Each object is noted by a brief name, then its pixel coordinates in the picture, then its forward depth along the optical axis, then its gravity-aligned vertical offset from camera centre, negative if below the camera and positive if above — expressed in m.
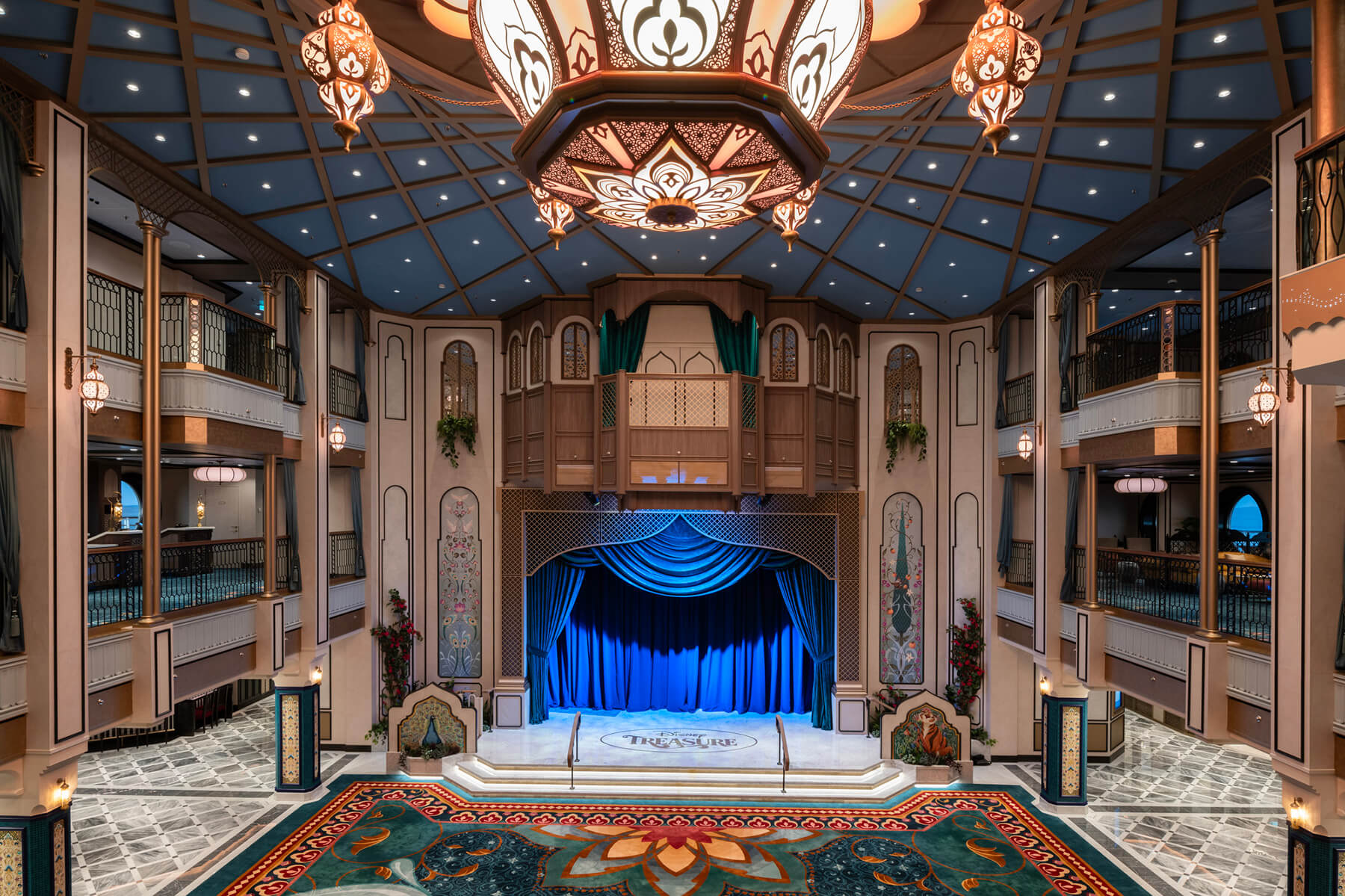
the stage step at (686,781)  10.34 -4.54
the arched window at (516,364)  12.48 +1.28
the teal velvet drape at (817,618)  12.82 -2.92
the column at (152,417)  7.52 +0.28
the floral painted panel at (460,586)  12.56 -2.26
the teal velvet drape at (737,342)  11.81 +1.51
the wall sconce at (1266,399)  6.18 +0.32
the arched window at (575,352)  12.09 +1.41
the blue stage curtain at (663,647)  14.24 -3.71
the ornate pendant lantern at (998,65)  2.46 +1.20
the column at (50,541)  6.13 -0.74
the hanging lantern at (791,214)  3.17 +0.95
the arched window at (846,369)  12.49 +1.16
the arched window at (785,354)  12.04 +1.35
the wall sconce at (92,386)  6.31 +0.49
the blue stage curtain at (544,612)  12.93 -2.81
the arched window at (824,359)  12.15 +1.28
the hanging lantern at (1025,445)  10.51 -0.06
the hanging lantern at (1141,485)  11.57 -0.66
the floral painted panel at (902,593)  12.47 -2.42
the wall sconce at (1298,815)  6.12 -2.94
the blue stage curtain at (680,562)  13.10 -1.98
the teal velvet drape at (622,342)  11.90 +1.54
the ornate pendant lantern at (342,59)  2.51 +1.25
